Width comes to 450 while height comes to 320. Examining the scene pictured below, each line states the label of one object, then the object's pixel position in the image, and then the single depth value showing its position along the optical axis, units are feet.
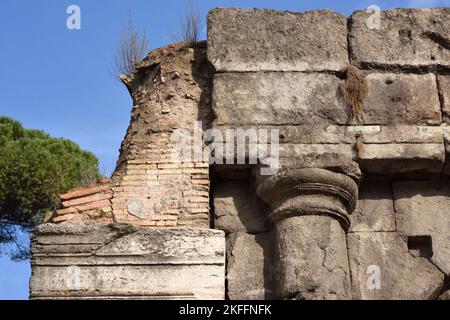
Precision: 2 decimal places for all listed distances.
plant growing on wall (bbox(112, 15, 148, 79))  34.68
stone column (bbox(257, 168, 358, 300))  28.40
